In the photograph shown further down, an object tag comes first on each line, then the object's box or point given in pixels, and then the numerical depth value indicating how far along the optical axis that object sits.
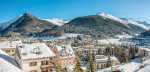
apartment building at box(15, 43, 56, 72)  25.77
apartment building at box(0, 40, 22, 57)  51.63
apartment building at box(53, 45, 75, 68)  54.51
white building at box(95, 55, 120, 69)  79.26
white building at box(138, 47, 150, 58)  111.97
